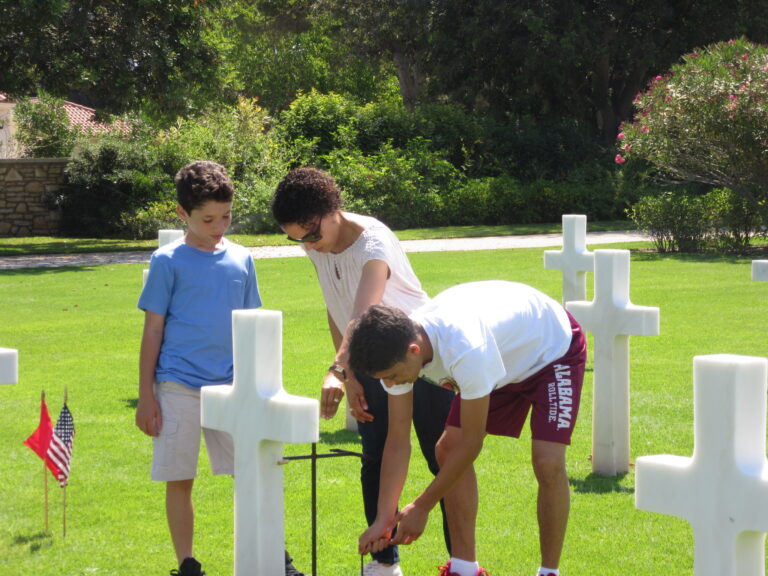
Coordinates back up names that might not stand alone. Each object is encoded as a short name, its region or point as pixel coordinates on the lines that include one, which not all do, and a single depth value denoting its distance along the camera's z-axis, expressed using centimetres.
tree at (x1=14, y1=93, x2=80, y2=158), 6705
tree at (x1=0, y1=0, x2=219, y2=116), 4077
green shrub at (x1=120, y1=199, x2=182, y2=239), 4875
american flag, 919
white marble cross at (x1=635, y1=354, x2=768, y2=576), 454
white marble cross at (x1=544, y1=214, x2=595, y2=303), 1548
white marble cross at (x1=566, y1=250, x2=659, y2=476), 1074
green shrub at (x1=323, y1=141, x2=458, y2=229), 5102
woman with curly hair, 762
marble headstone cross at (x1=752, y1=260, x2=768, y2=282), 1282
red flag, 944
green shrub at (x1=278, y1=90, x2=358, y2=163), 5655
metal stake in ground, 555
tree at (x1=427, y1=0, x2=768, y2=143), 5722
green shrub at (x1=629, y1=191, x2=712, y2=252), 3897
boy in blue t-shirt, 786
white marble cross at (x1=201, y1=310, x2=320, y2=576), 576
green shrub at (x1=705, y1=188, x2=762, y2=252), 3824
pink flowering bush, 3577
